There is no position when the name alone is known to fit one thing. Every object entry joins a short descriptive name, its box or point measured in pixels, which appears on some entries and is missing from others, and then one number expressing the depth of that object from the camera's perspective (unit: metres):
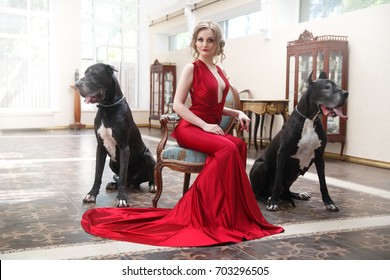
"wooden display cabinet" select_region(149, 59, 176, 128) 11.07
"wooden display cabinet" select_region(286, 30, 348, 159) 6.18
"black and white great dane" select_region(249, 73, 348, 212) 3.30
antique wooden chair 3.11
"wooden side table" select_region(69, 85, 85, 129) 11.50
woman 2.67
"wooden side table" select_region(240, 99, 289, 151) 6.89
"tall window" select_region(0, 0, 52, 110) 11.11
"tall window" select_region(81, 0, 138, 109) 12.23
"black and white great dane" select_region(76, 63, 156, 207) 3.45
